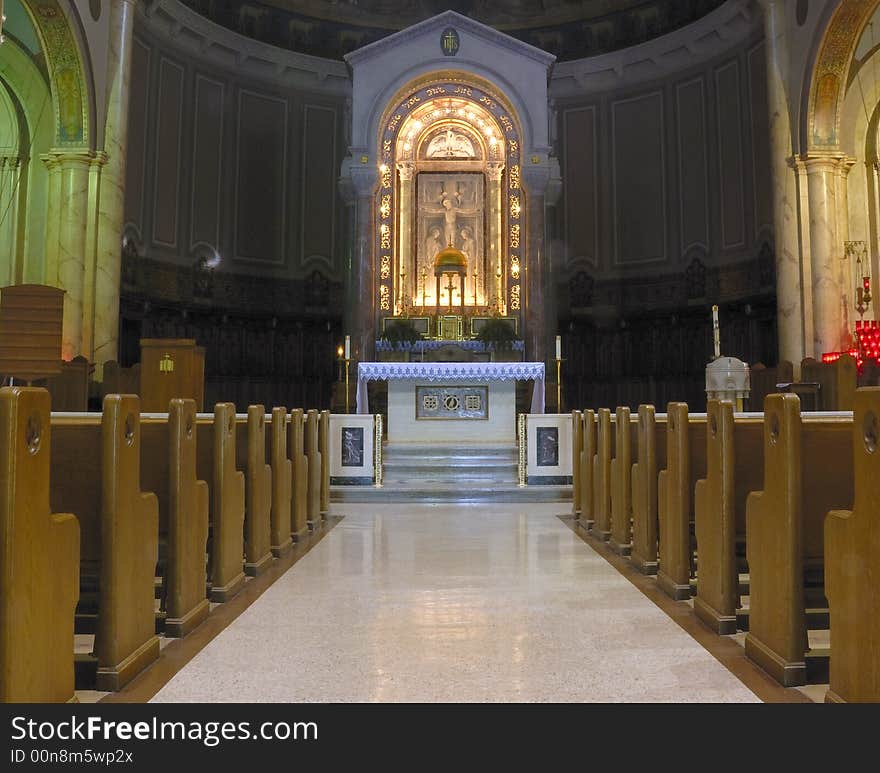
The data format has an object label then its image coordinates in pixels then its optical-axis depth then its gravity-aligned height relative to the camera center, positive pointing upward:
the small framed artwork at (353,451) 8.09 -0.27
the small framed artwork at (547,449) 8.16 -0.24
